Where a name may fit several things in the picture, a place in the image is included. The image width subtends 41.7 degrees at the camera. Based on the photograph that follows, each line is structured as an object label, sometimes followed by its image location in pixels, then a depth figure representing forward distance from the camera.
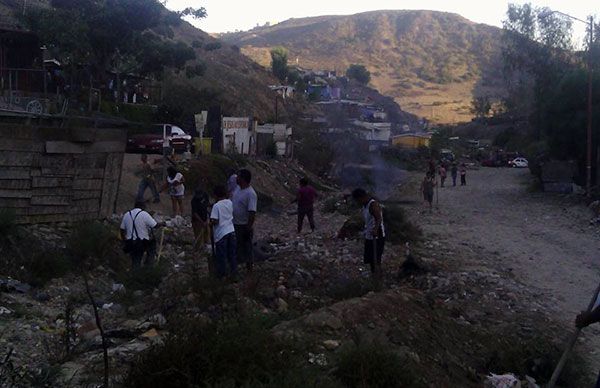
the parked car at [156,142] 28.68
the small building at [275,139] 35.97
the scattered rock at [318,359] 5.84
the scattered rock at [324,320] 6.75
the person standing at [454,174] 40.48
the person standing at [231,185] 13.66
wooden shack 13.10
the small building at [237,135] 32.88
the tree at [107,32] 29.48
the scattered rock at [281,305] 8.25
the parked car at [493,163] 63.14
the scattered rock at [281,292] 9.03
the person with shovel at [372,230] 10.12
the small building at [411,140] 69.19
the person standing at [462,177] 40.56
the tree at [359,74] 119.62
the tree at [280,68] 86.38
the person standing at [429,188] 26.14
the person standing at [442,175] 39.68
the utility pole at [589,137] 28.62
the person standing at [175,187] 17.69
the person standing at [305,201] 16.56
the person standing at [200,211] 13.07
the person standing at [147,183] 17.30
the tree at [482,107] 101.36
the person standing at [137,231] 10.45
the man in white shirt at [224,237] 9.35
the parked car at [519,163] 59.81
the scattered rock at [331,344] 6.33
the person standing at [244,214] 9.97
